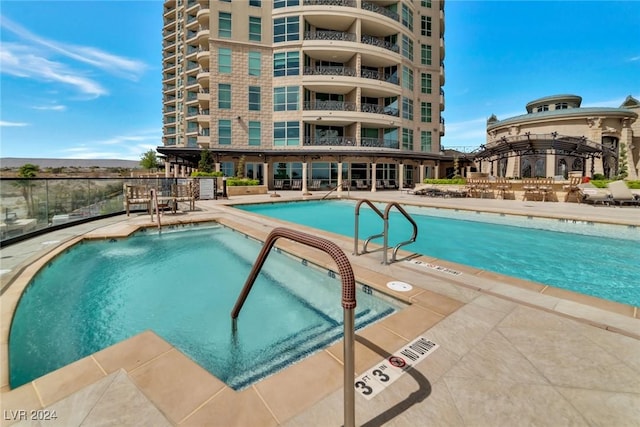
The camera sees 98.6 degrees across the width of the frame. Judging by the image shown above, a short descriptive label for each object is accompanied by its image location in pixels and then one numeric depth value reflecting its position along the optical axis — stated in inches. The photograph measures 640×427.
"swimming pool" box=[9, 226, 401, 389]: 124.4
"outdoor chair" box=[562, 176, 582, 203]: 623.2
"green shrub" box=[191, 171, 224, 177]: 796.3
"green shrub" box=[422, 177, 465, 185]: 872.3
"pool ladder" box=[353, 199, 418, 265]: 199.3
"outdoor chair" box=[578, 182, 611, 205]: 570.4
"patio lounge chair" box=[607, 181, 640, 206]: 553.6
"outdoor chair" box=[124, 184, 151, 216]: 437.7
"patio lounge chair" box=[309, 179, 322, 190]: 1079.6
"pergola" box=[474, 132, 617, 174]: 791.7
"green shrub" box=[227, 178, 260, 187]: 808.2
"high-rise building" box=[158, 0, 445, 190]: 995.3
